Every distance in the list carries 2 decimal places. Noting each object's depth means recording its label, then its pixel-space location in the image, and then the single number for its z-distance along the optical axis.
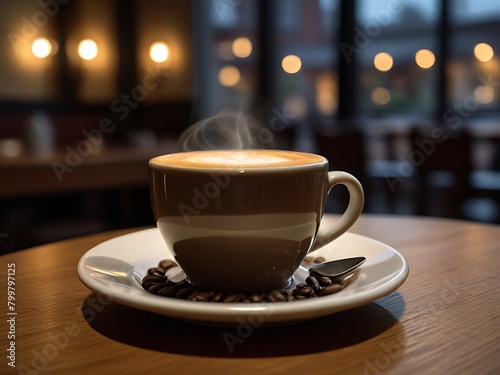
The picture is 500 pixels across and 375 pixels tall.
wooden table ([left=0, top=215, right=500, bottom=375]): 0.50
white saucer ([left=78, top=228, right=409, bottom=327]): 0.53
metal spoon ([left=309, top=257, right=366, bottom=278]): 0.72
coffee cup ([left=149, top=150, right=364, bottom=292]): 0.64
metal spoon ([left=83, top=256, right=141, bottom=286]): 0.67
